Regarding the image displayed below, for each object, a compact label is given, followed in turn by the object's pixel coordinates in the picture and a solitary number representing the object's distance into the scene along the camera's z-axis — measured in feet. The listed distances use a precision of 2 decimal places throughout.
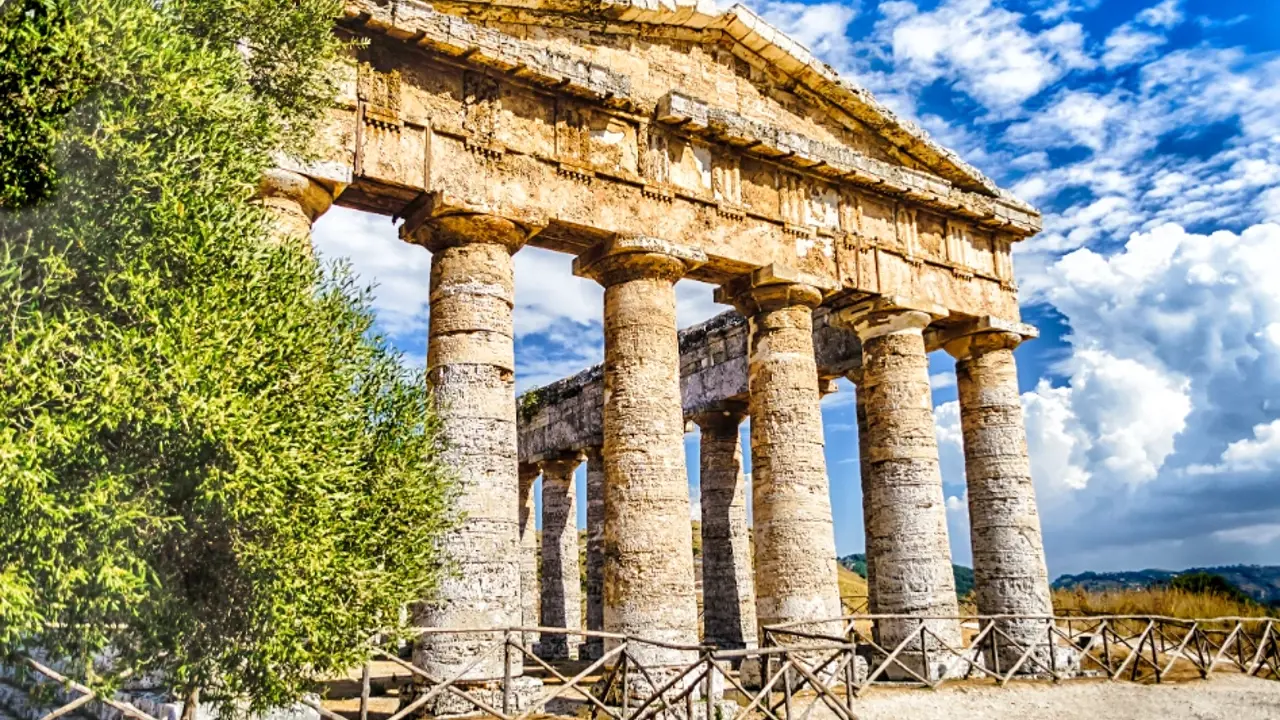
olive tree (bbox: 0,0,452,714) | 17.66
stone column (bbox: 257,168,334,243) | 31.73
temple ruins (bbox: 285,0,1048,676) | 35.14
